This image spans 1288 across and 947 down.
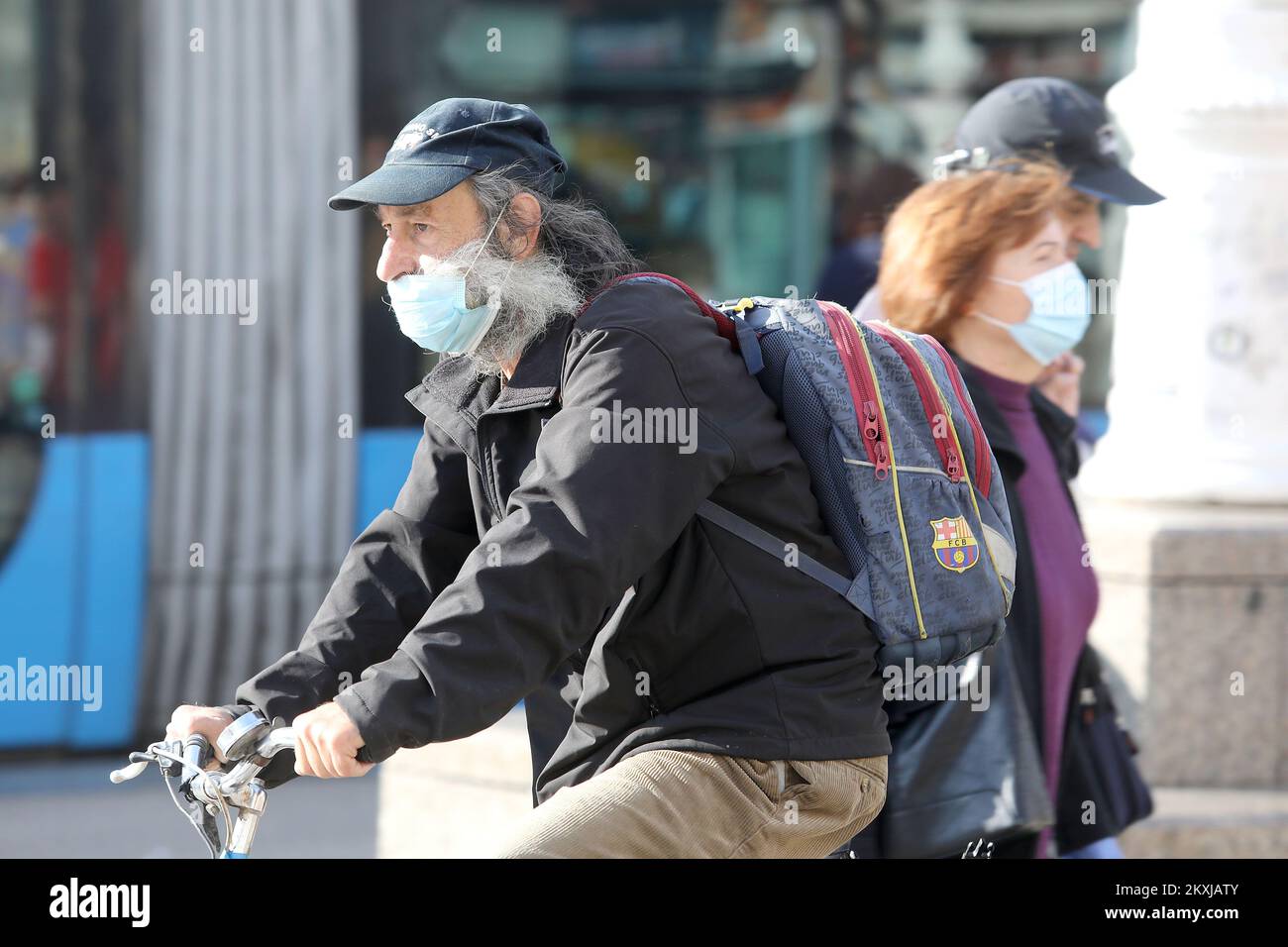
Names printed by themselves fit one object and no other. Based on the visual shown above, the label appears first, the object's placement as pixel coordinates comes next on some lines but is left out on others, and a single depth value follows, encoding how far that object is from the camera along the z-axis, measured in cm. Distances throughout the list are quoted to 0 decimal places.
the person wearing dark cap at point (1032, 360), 699
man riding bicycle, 461
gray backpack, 496
